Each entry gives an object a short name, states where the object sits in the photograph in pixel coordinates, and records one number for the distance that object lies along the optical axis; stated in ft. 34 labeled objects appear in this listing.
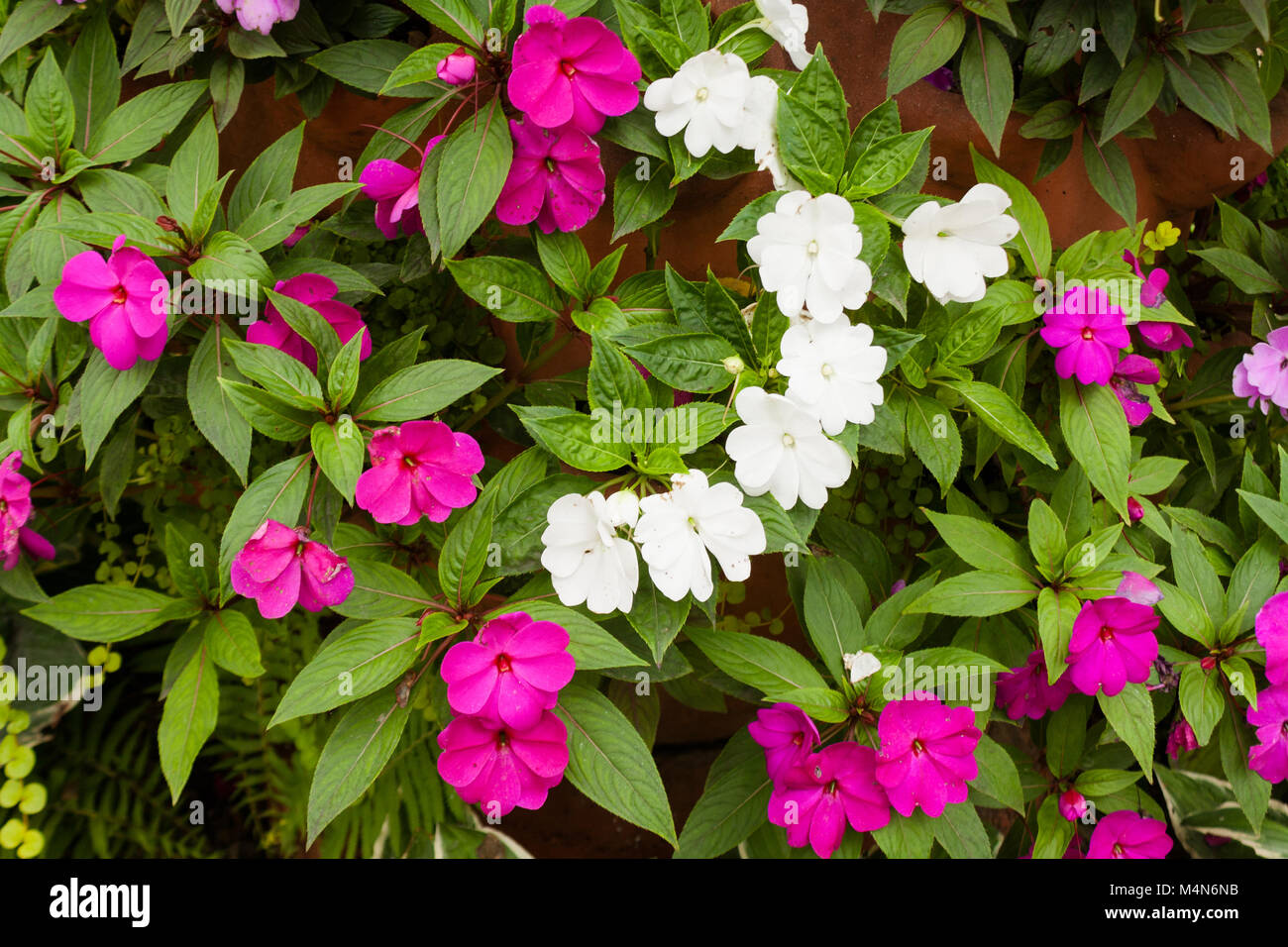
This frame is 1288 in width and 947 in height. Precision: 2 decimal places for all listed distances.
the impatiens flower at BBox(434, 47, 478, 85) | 2.83
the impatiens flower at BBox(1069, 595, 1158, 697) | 2.86
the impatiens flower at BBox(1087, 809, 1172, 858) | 3.10
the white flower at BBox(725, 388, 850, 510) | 2.68
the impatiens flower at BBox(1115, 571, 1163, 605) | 2.88
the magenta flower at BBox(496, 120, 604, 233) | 2.90
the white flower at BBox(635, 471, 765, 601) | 2.63
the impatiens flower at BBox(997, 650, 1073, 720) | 3.09
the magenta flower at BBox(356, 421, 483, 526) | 2.71
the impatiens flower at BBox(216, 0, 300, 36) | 3.02
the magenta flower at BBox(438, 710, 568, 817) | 2.69
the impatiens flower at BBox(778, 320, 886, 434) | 2.71
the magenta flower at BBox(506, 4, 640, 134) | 2.76
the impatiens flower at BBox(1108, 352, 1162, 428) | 3.11
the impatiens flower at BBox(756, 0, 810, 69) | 2.87
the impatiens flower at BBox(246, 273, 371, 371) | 2.87
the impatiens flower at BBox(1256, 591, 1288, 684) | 2.90
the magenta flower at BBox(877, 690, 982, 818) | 2.82
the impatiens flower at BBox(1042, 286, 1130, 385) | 3.01
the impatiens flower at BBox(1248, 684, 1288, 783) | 2.94
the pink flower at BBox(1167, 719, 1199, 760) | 3.09
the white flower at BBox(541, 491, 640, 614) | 2.63
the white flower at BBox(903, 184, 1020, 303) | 2.80
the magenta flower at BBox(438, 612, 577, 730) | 2.64
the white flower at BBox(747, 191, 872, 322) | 2.71
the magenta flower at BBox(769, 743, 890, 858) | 2.85
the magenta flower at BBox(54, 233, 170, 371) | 2.75
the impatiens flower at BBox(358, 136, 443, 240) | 2.95
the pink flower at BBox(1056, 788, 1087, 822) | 3.11
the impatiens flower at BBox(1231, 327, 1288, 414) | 3.23
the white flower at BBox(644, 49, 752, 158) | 2.81
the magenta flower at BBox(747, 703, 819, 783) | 2.97
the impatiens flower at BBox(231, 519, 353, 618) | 2.68
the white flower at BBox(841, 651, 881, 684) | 2.92
